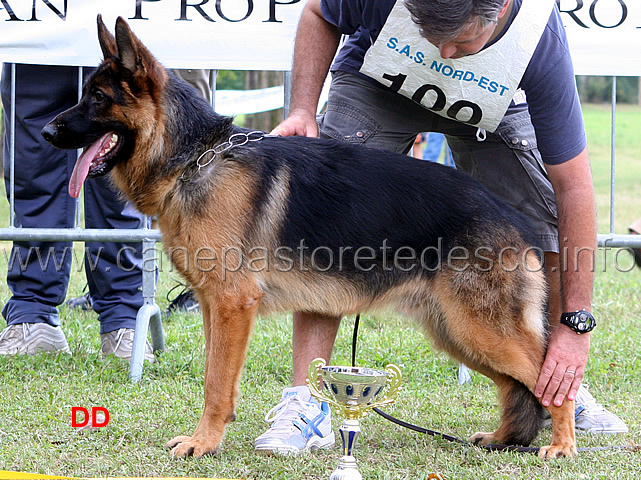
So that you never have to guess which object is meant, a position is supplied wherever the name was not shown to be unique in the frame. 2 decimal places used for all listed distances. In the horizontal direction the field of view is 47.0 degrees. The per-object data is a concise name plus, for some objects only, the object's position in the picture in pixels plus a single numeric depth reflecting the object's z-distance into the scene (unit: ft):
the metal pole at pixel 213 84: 15.47
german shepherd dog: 9.93
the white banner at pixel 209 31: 14.74
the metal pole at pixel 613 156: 15.47
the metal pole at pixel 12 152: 14.63
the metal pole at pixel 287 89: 15.61
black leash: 10.34
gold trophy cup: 8.61
